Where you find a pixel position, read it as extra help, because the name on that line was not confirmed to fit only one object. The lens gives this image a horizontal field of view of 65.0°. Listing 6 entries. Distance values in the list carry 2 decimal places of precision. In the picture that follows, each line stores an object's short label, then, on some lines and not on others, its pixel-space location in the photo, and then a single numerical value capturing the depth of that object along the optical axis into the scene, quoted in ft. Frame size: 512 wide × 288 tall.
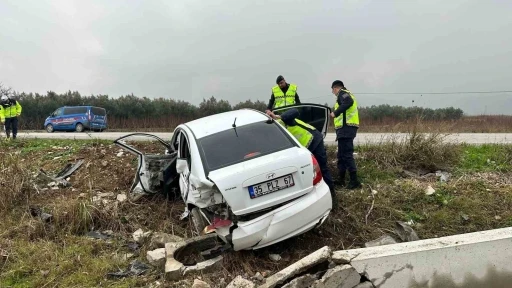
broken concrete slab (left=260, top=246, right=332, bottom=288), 12.07
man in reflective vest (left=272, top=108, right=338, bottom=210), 17.57
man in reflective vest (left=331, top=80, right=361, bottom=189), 20.08
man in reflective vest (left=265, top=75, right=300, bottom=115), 24.89
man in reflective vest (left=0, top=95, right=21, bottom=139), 42.22
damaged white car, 13.28
